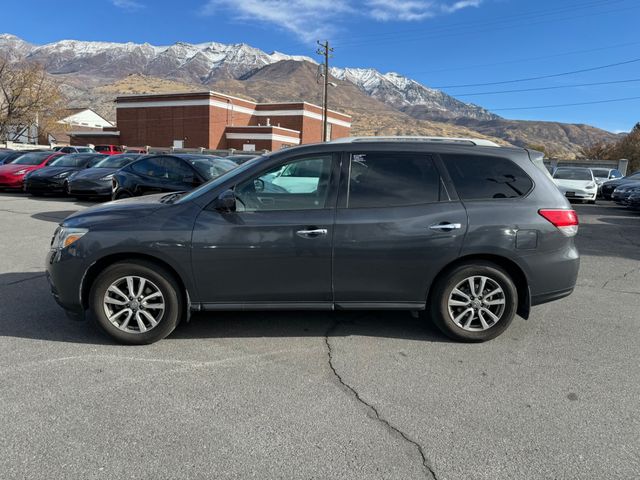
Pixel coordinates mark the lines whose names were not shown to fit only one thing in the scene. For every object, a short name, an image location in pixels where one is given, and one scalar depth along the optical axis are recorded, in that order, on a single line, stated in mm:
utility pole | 42250
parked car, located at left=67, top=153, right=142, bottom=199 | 13320
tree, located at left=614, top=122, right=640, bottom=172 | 46062
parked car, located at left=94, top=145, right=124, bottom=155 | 38469
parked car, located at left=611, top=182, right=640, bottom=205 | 15158
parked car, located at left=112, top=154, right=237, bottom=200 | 10477
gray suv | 3961
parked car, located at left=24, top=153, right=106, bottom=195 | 14656
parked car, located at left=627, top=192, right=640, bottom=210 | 14344
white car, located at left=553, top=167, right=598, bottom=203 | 17766
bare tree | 47781
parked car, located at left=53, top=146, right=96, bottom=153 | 32778
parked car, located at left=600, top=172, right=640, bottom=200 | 19191
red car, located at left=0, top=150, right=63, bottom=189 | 15828
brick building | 53531
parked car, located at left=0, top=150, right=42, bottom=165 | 19828
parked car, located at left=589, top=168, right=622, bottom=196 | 24366
